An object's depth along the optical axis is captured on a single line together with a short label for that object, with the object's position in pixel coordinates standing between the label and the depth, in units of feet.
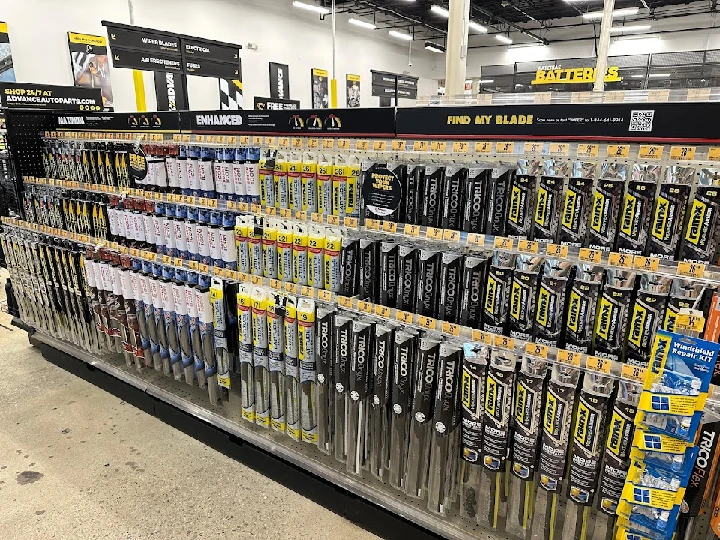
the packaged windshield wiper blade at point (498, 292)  6.17
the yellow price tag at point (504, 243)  5.94
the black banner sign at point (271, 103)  29.25
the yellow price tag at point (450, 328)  6.52
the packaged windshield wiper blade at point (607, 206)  5.38
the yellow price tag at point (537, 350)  5.91
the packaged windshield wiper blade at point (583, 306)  5.65
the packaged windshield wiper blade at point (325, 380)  7.89
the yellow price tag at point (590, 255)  5.47
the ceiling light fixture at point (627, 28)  49.02
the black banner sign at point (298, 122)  7.02
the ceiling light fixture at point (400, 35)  53.80
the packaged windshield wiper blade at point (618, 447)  5.41
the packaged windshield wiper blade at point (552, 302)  5.79
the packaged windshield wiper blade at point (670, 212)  5.06
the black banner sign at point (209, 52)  20.13
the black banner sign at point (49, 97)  13.05
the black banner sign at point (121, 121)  10.10
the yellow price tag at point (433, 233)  6.47
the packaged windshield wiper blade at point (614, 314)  5.46
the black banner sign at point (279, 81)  41.45
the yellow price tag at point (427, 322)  6.70
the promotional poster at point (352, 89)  47.80
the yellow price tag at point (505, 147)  5.91
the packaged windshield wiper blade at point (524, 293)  5.98
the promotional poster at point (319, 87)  44.21
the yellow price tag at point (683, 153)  4.90
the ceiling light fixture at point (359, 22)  47.52
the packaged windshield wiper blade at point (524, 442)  6.03
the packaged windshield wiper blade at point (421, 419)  6.79
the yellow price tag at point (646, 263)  5.16
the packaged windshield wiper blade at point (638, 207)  5.22
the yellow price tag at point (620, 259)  5.27
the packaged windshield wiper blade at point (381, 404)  7.25
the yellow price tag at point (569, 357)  5.71
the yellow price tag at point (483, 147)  6.10
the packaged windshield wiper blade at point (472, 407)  6.34
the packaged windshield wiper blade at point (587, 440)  5.60
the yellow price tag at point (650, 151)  5.05
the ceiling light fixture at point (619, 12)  40.09
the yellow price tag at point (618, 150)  5.22
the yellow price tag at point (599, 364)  5.53
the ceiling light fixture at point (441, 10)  41.08
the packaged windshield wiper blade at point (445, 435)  6.63
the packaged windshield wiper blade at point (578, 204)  5.53
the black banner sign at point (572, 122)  4.84
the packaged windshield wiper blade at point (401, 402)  7.00
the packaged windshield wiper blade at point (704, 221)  4.92
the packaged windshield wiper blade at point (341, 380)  7.64
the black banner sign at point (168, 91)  31.65
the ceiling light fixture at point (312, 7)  41.90
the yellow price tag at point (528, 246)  5.78
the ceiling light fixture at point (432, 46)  57.21
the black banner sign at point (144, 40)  17.22
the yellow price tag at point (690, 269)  4.93
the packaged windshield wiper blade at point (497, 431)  6.21
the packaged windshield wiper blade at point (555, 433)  5.82
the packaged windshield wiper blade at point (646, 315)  5.26
